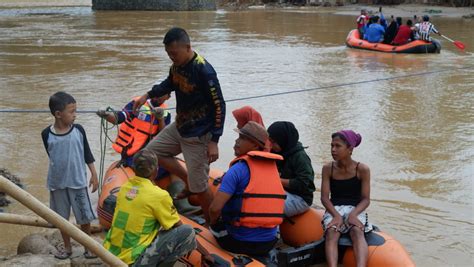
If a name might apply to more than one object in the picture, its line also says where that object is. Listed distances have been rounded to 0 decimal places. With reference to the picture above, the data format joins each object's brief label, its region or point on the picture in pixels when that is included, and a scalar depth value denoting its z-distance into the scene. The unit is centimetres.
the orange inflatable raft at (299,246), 446
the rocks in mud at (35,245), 477
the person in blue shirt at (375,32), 2025
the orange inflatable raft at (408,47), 1897
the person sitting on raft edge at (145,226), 399
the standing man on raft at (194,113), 489
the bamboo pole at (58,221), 329
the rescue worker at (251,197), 439
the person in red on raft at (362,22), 2138
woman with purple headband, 465
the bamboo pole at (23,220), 362
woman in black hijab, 500
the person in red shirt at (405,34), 1933
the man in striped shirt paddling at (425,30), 1900
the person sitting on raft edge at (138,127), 605
